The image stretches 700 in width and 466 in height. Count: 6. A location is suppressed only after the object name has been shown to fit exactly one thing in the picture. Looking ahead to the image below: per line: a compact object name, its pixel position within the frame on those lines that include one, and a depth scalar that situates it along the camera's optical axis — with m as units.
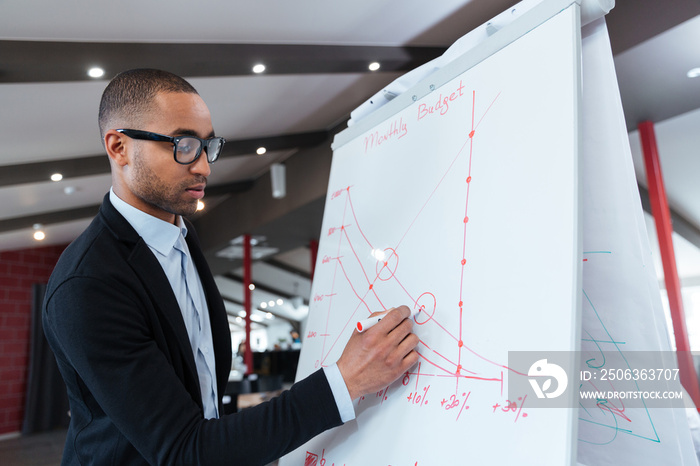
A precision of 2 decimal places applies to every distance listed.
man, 0.83
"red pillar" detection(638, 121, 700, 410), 3.36
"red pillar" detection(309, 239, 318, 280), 7.85
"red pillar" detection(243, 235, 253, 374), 7.29
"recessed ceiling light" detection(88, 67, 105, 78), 3.00
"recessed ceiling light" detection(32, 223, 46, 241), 6.81
